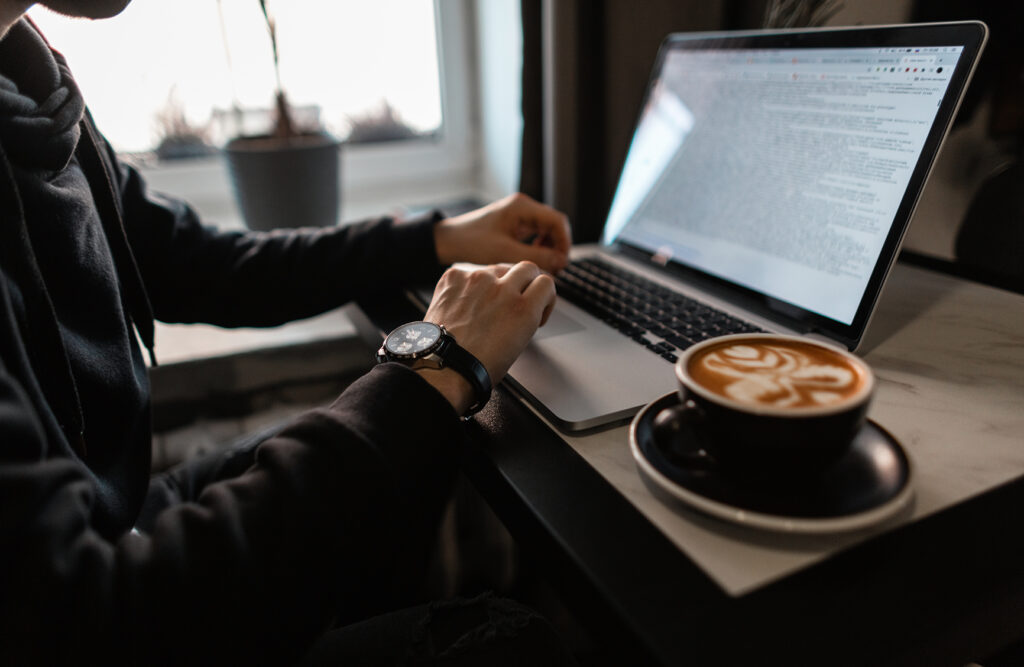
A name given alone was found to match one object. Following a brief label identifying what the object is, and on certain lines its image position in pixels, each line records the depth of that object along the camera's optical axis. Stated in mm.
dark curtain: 1089
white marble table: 381
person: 387
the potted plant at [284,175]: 1144
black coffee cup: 369
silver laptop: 587
